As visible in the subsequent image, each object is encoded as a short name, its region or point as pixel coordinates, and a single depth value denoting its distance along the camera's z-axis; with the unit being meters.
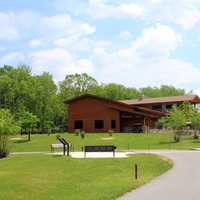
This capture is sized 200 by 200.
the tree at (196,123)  59.53
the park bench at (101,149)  37.91
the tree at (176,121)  59.13
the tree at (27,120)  63.53
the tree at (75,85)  113.31
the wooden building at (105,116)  75.50
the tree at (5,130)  40.91
